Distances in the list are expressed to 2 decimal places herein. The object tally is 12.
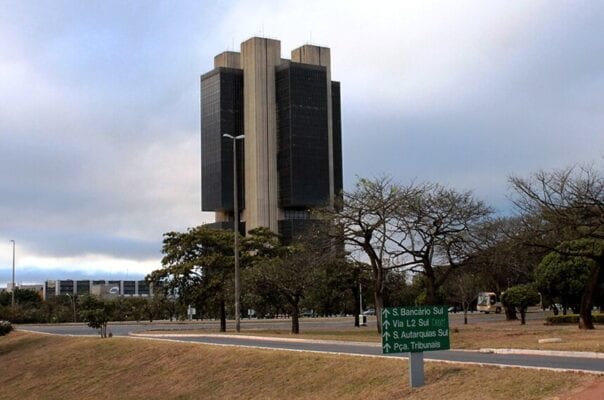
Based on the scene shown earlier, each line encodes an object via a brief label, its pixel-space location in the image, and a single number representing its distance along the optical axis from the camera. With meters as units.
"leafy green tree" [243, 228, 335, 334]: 37.25
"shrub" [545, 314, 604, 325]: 42.59
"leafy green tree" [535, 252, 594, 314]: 46.38
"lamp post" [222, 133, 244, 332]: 39.12
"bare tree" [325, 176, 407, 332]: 35.00
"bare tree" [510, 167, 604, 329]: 28.30
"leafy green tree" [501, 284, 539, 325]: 48.34
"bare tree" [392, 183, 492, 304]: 34.72
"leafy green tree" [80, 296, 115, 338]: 43.69
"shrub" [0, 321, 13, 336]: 54.30
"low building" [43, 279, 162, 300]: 177.62
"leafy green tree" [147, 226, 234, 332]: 49.22
